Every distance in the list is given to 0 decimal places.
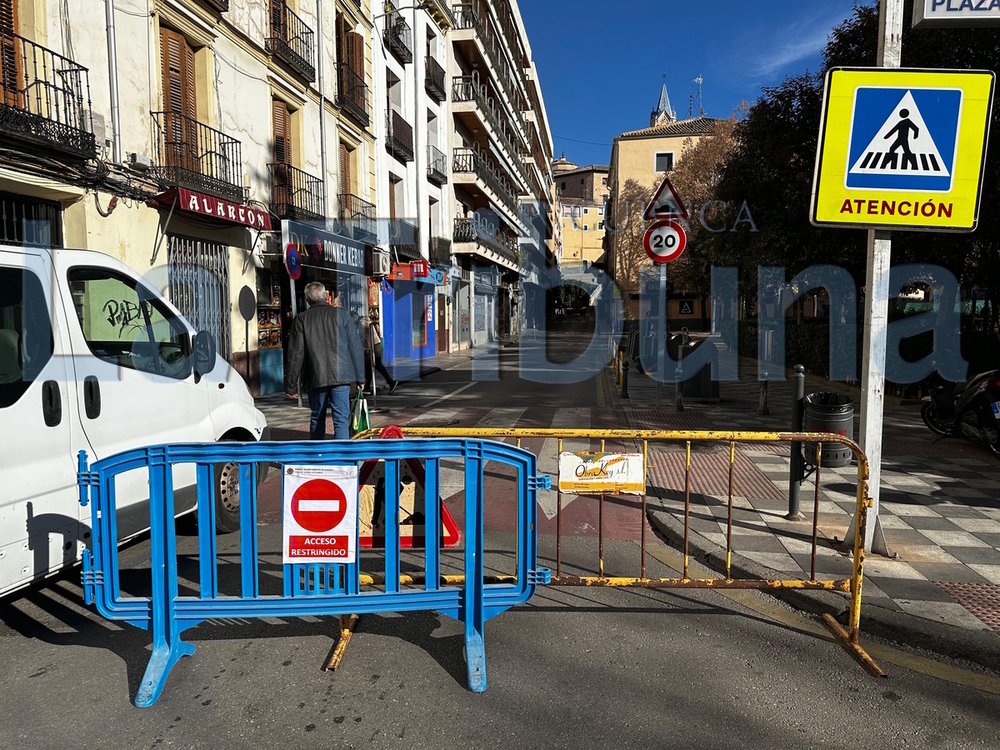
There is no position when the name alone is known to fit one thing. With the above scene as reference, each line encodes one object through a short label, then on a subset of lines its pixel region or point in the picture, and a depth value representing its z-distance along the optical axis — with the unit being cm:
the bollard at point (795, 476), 525
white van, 329
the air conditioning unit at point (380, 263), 2081
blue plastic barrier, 306
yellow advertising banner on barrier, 378
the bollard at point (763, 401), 1071
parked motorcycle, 749
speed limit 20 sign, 870
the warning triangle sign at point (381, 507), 356
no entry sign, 317
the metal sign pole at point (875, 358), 445
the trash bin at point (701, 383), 1208
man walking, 638
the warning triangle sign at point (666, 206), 881
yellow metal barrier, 351
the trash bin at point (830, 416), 527
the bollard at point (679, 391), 1110
